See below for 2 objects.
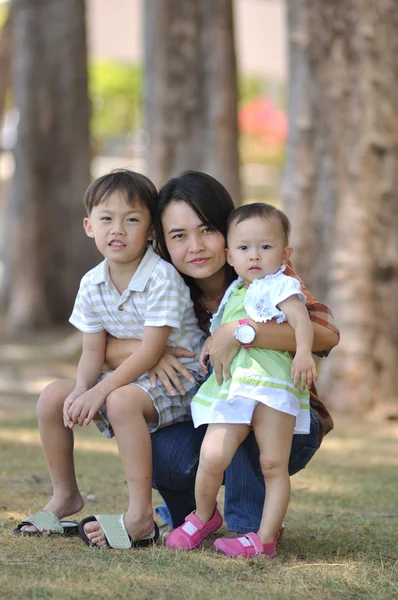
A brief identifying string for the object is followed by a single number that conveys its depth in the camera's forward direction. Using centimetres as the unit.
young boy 639
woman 658
